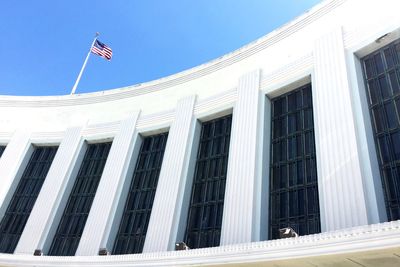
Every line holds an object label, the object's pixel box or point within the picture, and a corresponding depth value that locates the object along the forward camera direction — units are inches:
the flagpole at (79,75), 846.4
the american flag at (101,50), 823.7
